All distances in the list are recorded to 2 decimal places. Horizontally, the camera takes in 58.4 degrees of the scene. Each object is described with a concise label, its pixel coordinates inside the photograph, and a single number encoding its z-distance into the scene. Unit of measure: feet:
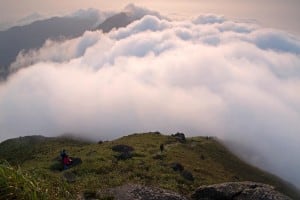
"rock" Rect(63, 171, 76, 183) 97.81
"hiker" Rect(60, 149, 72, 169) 124.32
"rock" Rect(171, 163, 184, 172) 128.77
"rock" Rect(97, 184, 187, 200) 65.29
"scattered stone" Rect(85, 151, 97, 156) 154.41
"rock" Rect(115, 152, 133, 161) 146.28
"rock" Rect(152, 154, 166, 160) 159.76
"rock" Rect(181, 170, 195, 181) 119.14
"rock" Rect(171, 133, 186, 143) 245.97
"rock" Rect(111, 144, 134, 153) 169.81
